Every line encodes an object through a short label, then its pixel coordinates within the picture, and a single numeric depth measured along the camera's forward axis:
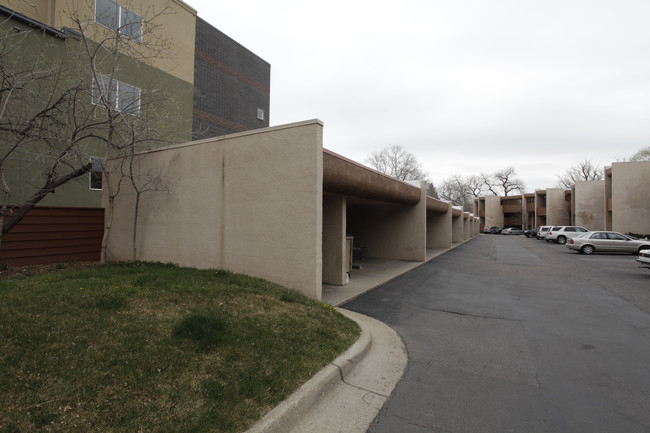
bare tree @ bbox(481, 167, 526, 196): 84.75
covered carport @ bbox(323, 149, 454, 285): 8.81
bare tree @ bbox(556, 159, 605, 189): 64.94
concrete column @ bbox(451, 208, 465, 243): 32.75
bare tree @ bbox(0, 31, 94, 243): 7.17
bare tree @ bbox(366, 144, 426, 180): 60.75
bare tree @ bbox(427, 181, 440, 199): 74.94
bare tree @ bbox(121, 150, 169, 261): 9.28
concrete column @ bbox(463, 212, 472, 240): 37.72
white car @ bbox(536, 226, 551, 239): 38.61
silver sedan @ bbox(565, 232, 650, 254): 20.39
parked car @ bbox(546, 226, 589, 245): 30.96
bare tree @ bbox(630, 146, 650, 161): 53.25
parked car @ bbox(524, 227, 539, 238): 48.02
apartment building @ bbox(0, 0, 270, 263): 8.27
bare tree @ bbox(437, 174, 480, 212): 87.88
